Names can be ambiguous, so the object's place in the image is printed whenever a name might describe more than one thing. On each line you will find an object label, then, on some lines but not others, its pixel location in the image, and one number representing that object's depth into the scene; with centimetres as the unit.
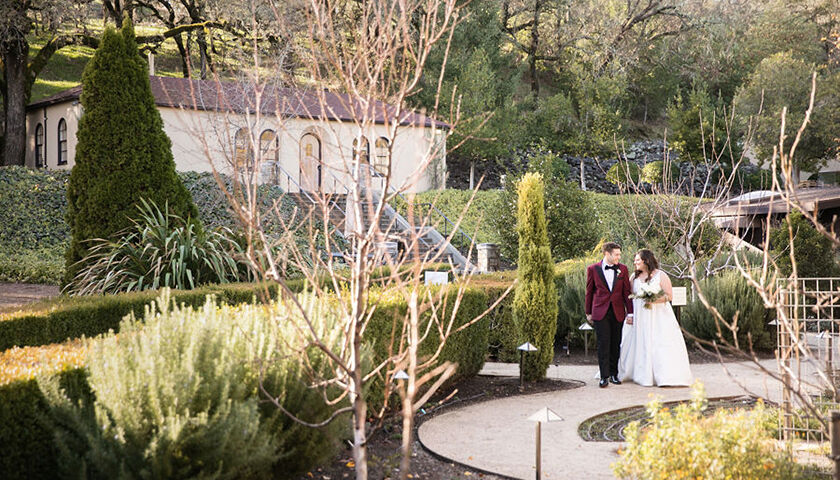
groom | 998
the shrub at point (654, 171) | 3509
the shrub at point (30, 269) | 1808
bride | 987
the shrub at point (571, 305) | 1331
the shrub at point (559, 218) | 1938
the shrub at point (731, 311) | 1289
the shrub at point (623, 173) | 3497
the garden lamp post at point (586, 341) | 1283
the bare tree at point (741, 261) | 362
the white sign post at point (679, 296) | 1089
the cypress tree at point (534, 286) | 1005
